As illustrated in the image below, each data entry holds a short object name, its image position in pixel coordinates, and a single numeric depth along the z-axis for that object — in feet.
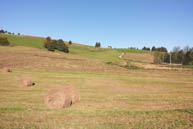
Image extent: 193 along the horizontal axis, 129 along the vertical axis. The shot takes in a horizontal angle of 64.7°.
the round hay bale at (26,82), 62.90
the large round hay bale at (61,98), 39.70
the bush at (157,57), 317.01
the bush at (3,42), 267.02
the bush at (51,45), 292.12
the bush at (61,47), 306.76
